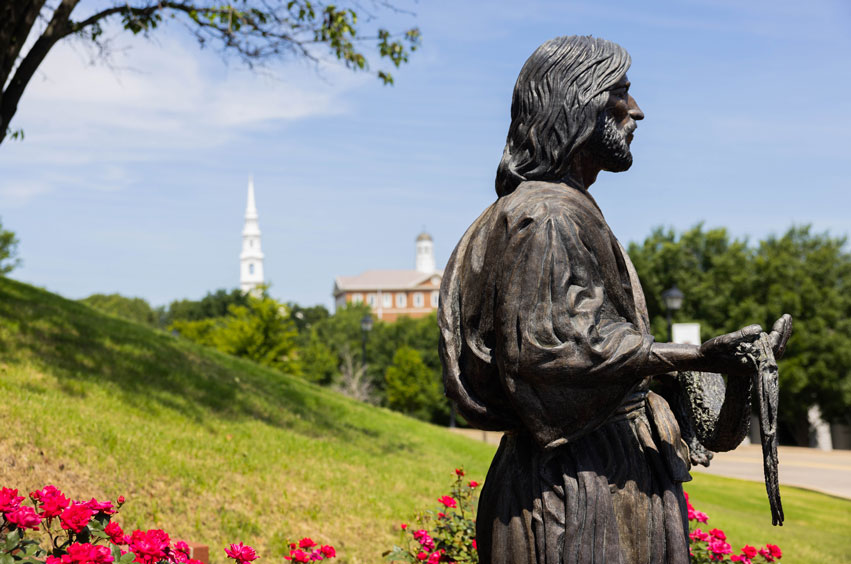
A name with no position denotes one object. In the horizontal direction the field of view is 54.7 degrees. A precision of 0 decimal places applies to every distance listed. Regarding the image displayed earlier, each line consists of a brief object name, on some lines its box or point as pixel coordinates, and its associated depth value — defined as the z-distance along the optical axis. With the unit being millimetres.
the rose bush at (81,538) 3346
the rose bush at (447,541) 5068
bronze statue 2180
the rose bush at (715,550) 5285
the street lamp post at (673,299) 18969
